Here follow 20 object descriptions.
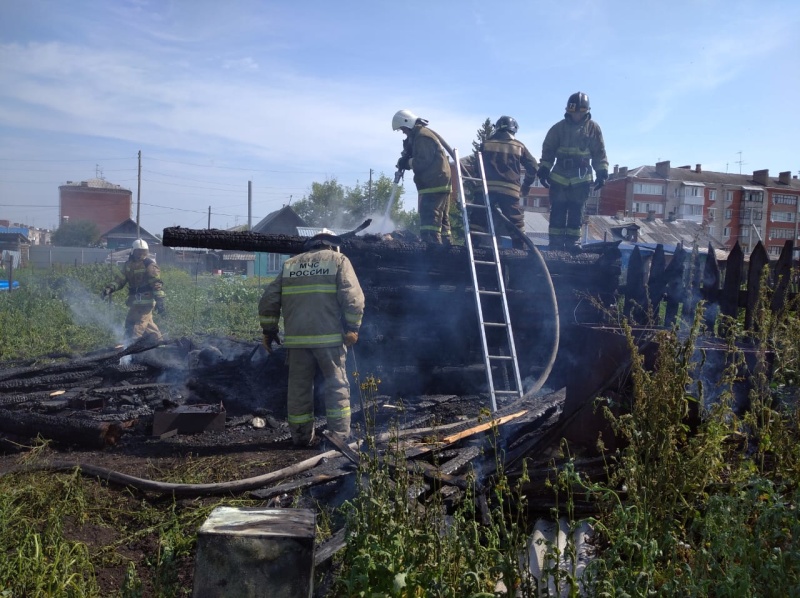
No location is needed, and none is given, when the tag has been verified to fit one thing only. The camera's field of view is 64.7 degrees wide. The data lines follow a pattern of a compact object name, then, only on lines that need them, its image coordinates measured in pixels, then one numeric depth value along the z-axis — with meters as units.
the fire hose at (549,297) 7.20
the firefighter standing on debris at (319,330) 5.99
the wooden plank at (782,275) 6.02
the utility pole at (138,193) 45.38
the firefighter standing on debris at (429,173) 8.89
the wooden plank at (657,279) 7.98
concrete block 2.66
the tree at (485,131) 37.44
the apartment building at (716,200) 69.94
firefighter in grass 11.51
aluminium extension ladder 8.09
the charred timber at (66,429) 6.05
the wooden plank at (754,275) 6.12
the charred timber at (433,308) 8.20
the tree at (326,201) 62.58
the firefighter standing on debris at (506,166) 9.48
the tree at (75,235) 64.00
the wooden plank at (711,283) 6.94
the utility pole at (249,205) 51.34
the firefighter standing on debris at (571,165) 9.31
